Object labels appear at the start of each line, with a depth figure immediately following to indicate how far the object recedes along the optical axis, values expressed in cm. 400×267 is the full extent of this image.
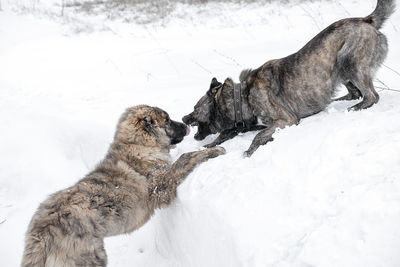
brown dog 289
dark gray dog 400
